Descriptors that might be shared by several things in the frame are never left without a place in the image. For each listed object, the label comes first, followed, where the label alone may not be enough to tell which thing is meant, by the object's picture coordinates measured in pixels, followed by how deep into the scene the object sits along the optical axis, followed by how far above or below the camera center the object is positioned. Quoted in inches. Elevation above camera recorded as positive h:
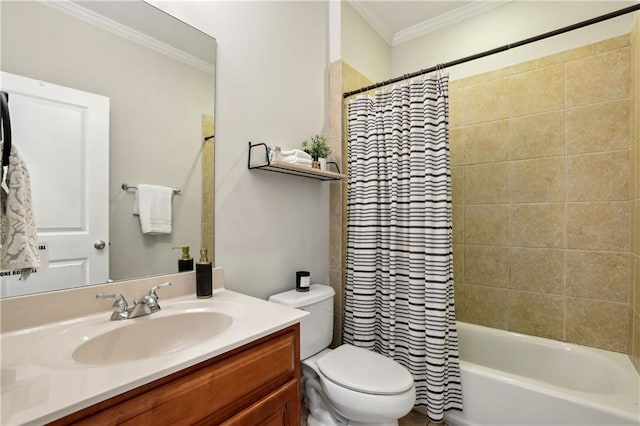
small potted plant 72.4 +15.1
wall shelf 61.0 +9.8
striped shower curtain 62.0 -5.4
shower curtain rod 52.5 +33.1
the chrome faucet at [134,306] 40.2 -12.8
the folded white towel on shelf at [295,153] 64.9 +13.0
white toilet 50.0 -29.4
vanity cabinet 25.9 -18.6
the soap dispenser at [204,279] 50.4 -11.0
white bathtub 50.5 -34.0
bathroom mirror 37.6 +12.8
